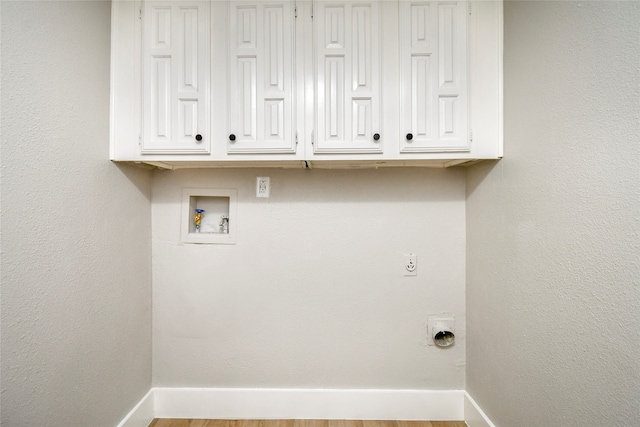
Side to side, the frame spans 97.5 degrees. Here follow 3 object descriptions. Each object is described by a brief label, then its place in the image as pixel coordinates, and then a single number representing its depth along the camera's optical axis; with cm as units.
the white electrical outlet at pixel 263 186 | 168
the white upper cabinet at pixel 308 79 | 133
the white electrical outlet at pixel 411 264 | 167
